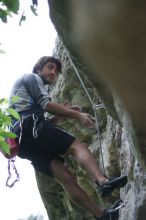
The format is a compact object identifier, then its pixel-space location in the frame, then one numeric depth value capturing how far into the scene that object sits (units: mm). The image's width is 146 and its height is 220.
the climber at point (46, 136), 5535
